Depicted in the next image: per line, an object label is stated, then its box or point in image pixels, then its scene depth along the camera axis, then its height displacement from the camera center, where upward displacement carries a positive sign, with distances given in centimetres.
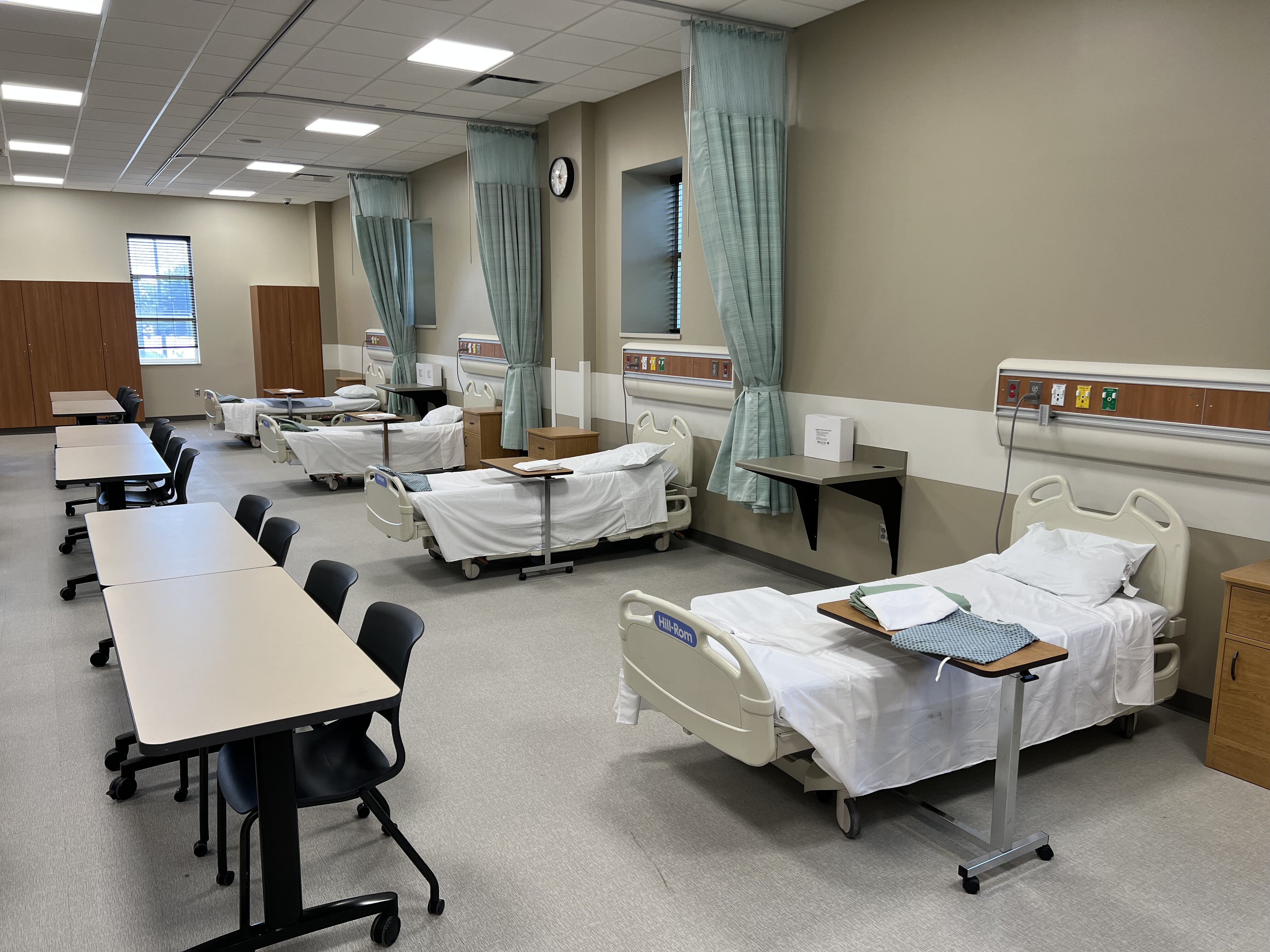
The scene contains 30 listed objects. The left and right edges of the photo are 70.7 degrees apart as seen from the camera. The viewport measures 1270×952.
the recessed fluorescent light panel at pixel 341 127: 725 +163
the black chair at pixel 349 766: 212 -109
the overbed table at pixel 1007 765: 229 -117
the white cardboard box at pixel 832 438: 466 -57
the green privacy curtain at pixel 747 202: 466 +66
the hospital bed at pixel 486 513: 511 -107
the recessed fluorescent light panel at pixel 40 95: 612 +160
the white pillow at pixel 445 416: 856 -84
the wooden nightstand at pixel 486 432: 777 -90
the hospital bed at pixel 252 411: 984 -92
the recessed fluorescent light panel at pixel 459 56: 527 +162
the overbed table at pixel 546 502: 515 -101
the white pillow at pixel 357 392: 1027 -74
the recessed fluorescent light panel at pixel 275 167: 930 +166
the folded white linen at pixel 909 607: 258 -80
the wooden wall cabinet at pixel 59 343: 1098 -20
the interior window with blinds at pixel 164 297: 1202 +39
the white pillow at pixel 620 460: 553 -82
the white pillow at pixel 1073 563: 322 -87
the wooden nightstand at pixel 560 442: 629 -81
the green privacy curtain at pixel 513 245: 702 +64
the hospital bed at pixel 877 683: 248 -105
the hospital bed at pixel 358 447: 764 -105
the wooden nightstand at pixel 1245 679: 283 -111
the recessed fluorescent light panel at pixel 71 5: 444 +159
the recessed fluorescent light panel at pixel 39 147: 812 +164
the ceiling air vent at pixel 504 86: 593 +162
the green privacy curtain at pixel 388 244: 953 +88
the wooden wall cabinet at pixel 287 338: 1221 -15
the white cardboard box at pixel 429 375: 957 -51
